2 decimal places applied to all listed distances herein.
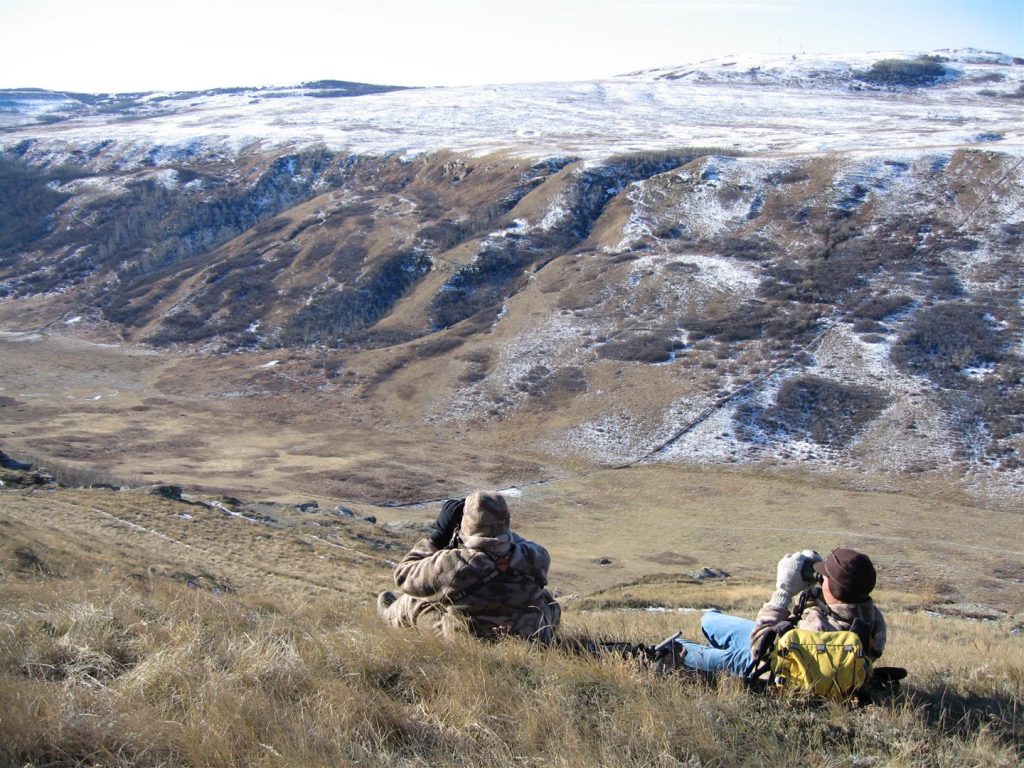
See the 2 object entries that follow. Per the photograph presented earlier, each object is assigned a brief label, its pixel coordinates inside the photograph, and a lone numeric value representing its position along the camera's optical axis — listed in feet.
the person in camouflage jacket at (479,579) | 18.74
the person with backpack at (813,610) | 17.46
